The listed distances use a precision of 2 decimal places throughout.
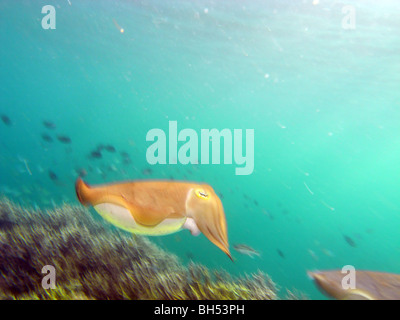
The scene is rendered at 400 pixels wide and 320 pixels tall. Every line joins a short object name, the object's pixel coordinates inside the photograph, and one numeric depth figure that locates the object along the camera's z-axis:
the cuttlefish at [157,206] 2.30
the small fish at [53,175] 8.85
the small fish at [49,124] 10.10
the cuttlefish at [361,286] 1.99
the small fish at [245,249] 6.31
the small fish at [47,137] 9.47
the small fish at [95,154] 8.37
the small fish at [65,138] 9.01
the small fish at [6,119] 10.26
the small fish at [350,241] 9.55
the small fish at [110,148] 8.88
